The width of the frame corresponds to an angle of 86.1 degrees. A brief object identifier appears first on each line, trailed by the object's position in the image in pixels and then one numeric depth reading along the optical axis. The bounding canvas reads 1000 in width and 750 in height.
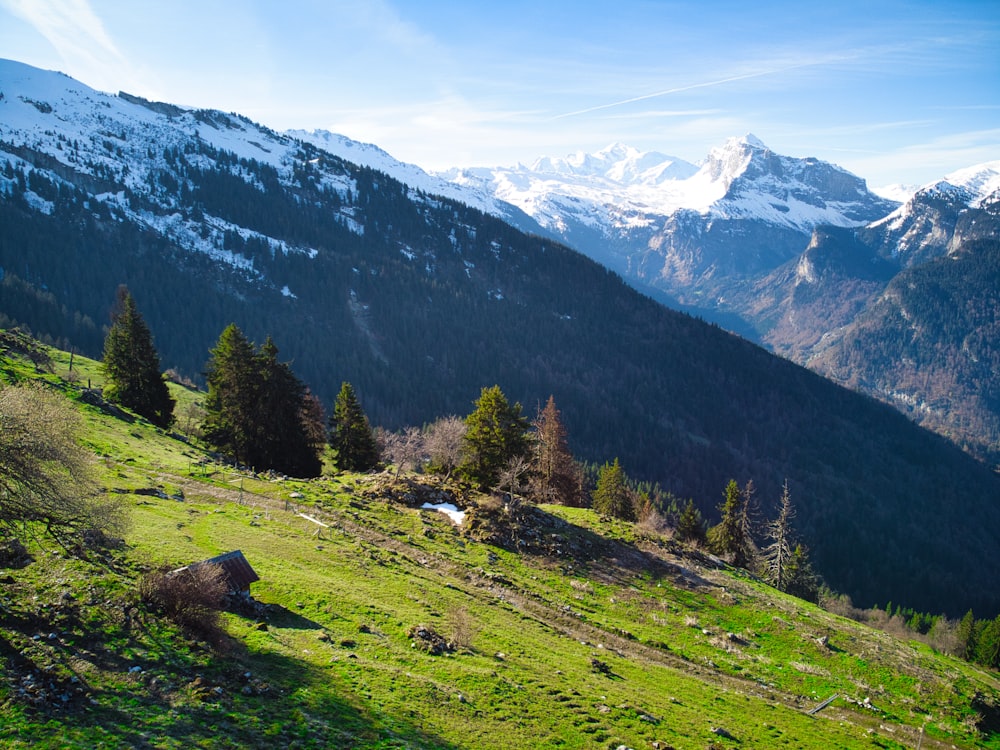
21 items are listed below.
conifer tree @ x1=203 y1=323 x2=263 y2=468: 62.56
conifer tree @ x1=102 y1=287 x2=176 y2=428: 64.56
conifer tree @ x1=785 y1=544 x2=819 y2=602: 83.12
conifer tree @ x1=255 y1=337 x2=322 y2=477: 63.72
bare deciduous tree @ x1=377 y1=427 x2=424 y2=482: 73.32
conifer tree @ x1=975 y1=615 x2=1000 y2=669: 76.38
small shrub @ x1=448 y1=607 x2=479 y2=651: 26.41
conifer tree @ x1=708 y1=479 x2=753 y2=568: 81.38
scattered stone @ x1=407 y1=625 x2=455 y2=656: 24.85
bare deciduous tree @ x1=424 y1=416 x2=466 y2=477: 68.08
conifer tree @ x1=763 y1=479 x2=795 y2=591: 73.75
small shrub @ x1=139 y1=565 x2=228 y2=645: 19.42
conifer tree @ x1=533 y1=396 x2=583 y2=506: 74.00
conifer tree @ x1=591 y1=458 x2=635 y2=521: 85.25
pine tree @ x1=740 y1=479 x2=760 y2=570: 81.69
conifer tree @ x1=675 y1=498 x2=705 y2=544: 87.29
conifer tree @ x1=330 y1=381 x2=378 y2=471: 71.50
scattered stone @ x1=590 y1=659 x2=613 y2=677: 28.86
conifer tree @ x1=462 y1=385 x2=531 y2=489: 56.59
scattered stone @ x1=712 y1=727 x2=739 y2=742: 24.85
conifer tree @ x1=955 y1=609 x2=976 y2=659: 83.75
